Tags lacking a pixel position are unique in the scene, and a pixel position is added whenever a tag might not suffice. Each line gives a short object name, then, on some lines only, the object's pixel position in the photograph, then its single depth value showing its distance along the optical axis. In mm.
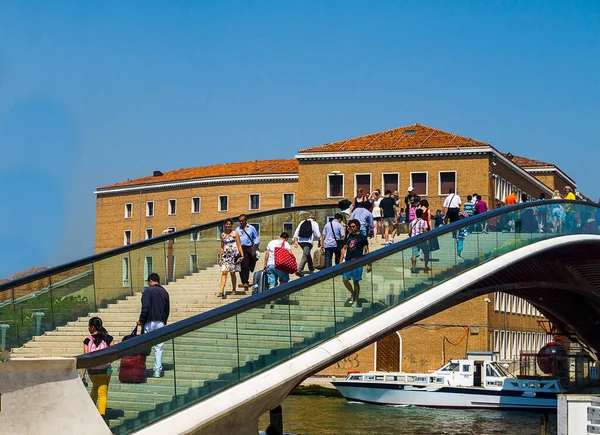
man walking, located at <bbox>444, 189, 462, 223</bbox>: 21891
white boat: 36281
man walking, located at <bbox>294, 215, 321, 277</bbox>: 17047
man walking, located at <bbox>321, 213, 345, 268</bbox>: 17016
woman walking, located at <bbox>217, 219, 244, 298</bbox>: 15720
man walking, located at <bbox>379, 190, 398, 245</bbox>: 21000
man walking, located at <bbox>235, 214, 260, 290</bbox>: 16344
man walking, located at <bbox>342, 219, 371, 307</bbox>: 14727
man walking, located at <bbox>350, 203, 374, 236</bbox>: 18641
